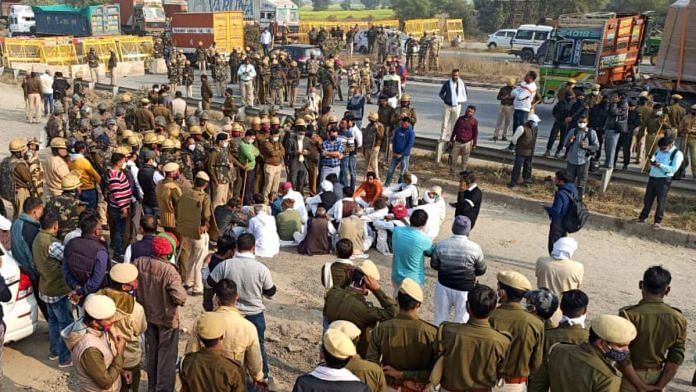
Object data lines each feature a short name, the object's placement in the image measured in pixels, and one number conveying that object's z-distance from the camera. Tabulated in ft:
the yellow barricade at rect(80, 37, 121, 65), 103.96
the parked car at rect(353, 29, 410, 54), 122.59
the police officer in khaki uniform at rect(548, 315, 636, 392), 12.75
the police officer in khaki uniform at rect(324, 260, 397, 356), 16.62
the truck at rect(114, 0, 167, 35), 134.92
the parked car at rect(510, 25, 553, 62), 116.88
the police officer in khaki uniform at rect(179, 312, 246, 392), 13.75
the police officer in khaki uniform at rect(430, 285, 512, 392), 14.33
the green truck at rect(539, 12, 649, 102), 63.10
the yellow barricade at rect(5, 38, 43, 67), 99.40
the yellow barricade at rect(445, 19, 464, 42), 163.84
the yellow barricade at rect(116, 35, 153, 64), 107.14
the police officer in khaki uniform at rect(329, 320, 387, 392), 13.71
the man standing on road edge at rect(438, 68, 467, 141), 48.16
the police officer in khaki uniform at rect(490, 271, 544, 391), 15.34
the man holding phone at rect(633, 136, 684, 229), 32.89
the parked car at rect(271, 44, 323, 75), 86.48
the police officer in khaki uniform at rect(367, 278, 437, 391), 14.96
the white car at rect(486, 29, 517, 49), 140.15
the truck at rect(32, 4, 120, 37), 134.10
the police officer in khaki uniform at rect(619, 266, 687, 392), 15.39
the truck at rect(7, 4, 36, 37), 146.30
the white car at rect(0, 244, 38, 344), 20.82
